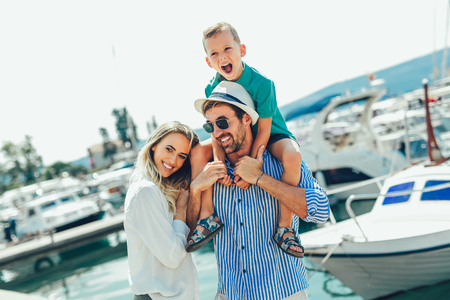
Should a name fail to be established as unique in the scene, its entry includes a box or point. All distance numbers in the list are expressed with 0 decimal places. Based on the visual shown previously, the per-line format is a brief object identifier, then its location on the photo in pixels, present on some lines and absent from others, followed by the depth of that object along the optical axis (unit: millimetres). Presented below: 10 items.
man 2074
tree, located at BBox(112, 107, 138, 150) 69300
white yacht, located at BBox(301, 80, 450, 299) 5348
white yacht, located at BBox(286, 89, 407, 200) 12805
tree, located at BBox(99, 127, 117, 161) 84562
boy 2143
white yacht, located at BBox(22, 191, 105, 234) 14836
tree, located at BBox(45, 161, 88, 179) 72875
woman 2037
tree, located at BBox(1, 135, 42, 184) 74312
